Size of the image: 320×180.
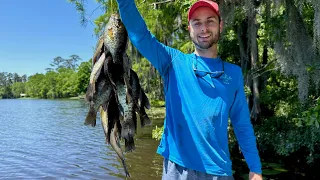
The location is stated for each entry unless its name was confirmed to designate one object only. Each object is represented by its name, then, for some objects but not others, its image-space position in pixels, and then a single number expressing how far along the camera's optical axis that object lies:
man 1.85
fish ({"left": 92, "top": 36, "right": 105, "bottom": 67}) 1.66
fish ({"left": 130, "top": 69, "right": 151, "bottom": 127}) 1.72
